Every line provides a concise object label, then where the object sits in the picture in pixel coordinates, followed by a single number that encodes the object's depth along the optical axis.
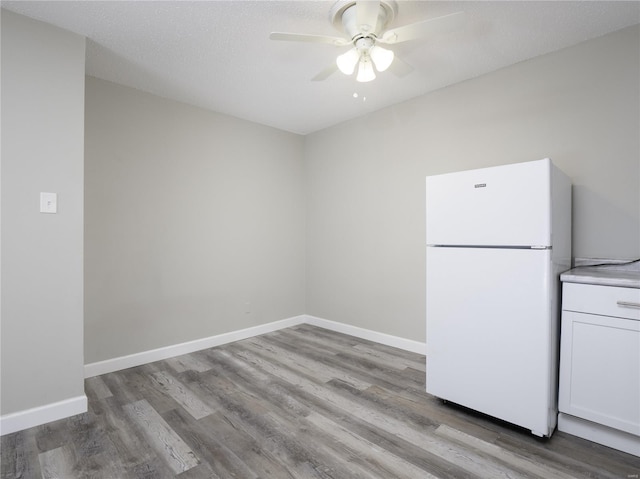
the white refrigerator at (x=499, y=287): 1.72
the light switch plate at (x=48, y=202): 1.95
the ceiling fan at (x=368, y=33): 1.62
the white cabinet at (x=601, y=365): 1.58
